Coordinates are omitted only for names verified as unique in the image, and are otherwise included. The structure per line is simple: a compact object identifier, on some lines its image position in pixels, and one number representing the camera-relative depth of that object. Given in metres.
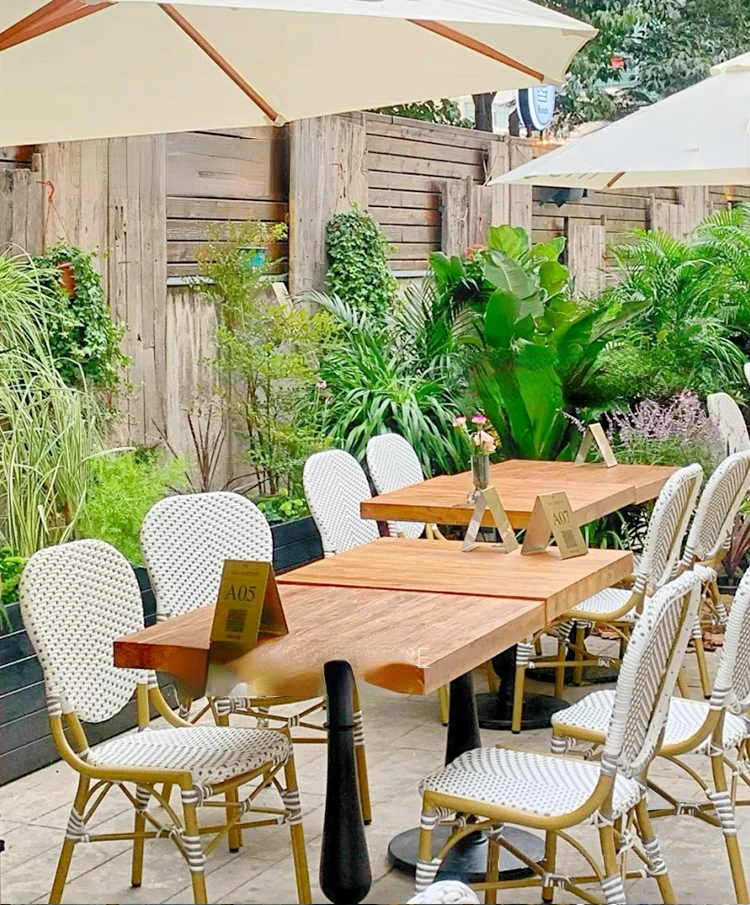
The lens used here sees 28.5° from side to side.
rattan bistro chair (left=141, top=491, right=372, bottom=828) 4.45
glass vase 5.04
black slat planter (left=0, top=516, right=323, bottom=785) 5.10
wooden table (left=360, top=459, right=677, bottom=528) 5.27
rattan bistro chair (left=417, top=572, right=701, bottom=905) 3.20
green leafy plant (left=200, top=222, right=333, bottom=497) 7.54
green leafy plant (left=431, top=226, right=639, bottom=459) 7.22
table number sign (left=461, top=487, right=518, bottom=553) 4.65
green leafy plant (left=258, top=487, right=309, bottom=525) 7.19
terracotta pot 6.46
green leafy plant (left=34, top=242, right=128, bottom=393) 6.32
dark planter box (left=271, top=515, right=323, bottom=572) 6.88
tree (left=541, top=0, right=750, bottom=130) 16.75
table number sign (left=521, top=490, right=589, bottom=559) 4.48
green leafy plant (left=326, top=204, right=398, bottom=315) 8.71
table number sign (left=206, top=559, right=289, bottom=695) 3.48
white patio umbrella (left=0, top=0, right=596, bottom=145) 4.17
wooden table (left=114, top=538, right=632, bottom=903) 3.41
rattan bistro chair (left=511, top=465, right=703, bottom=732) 4.91
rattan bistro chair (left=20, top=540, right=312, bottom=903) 3.65
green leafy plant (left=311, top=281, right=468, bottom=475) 7.88
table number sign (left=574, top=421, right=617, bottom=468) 6.33
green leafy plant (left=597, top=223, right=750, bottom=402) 8.18
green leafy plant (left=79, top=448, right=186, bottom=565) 5.82
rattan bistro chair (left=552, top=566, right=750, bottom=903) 3.65
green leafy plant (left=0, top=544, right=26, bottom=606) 5.32
